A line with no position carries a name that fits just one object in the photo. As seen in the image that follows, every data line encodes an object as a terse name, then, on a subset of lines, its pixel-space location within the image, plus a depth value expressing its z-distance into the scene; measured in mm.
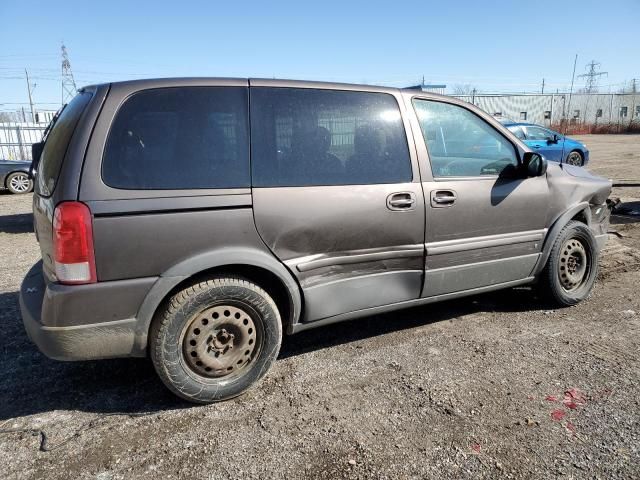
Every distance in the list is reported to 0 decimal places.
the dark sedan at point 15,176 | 12367
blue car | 14250
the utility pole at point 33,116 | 27453
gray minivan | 2494
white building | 43000
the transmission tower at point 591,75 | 77250
